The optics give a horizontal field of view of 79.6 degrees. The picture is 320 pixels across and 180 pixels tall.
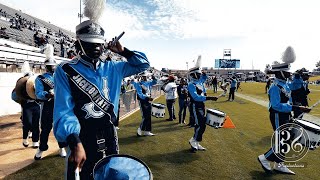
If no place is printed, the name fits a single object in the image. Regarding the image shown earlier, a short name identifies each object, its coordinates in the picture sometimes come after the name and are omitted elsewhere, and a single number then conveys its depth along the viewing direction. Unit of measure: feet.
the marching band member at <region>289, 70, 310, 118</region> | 24.78
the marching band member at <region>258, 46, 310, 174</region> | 13.58
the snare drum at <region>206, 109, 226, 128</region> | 17.15
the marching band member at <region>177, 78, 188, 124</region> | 29.71
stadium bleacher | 60.83
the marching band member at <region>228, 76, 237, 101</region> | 54.70
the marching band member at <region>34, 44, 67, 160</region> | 15.63
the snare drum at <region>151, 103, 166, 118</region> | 24.84
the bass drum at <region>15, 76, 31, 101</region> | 17.96
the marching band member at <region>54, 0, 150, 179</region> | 5.79
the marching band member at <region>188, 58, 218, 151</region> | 18.09
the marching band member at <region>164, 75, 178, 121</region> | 30.37
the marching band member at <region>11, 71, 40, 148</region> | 18.29
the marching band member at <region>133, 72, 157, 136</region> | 22.48
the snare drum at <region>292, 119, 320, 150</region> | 12.58
